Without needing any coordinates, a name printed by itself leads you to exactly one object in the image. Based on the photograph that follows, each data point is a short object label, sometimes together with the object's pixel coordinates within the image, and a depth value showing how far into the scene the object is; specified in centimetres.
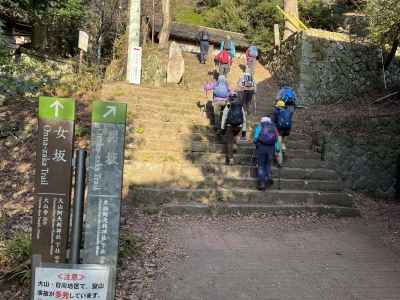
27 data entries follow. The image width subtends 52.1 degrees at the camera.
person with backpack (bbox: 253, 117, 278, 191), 827
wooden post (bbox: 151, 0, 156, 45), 1968
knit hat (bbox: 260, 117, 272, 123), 834
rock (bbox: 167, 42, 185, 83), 1495
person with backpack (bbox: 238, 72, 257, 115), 1150
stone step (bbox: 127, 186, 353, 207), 770
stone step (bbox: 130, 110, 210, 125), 1089
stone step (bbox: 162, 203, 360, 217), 752
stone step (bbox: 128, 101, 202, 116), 1145
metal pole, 376
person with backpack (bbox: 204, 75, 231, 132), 1038
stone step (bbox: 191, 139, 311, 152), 974
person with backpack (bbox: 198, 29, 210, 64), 1800
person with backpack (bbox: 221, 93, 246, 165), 910
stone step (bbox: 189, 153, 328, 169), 939
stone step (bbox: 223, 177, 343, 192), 859
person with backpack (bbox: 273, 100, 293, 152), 947
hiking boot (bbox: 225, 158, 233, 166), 919
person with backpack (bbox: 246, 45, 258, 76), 1522
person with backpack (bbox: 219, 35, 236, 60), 1591
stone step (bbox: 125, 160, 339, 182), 833
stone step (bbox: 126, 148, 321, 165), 908
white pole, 1310
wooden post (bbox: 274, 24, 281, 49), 1853
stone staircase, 788
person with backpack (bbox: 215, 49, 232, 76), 1468
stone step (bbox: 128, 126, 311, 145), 1004
